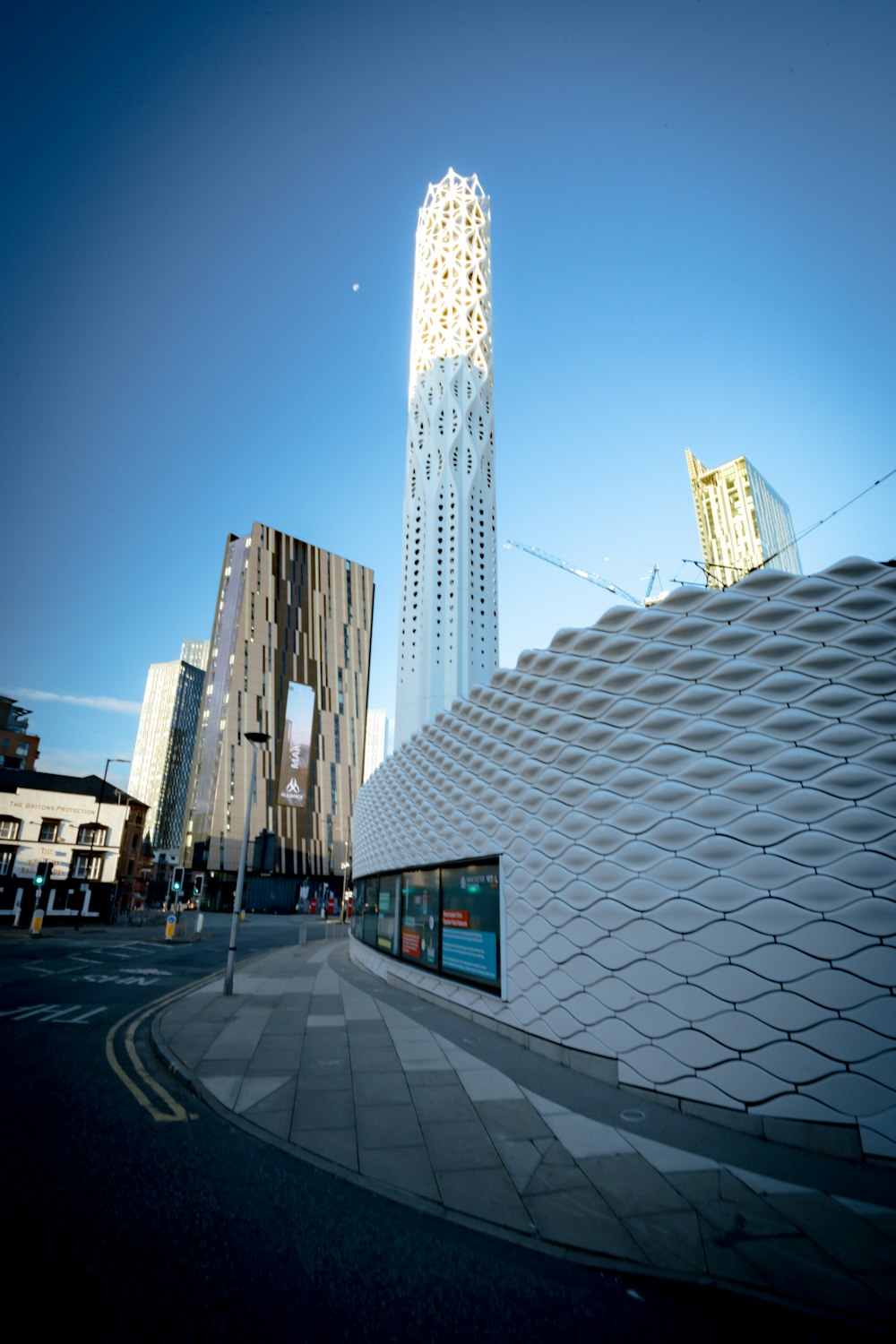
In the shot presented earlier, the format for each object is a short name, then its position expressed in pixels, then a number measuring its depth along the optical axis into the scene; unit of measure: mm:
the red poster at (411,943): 15445
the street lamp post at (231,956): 14000
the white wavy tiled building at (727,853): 6676
